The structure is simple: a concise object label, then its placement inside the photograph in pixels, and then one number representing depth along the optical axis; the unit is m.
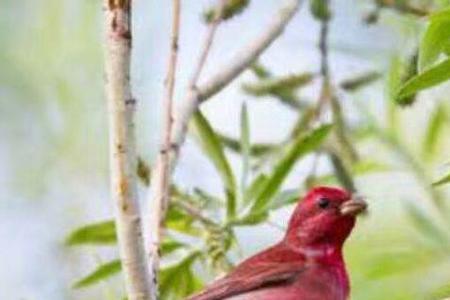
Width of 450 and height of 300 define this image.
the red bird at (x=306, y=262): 7.20
